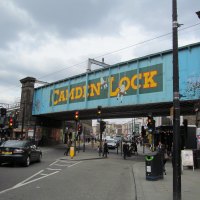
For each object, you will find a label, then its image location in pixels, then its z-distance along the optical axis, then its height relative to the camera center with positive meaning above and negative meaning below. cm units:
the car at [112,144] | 5849 +64
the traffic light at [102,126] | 3511 +218
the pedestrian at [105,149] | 3353 -12
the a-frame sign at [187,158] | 1964 -42
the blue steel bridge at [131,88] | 2556 +546
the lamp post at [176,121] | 892 +76
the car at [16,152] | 1852 -39
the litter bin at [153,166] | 1469 -70
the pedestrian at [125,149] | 3316 -5
